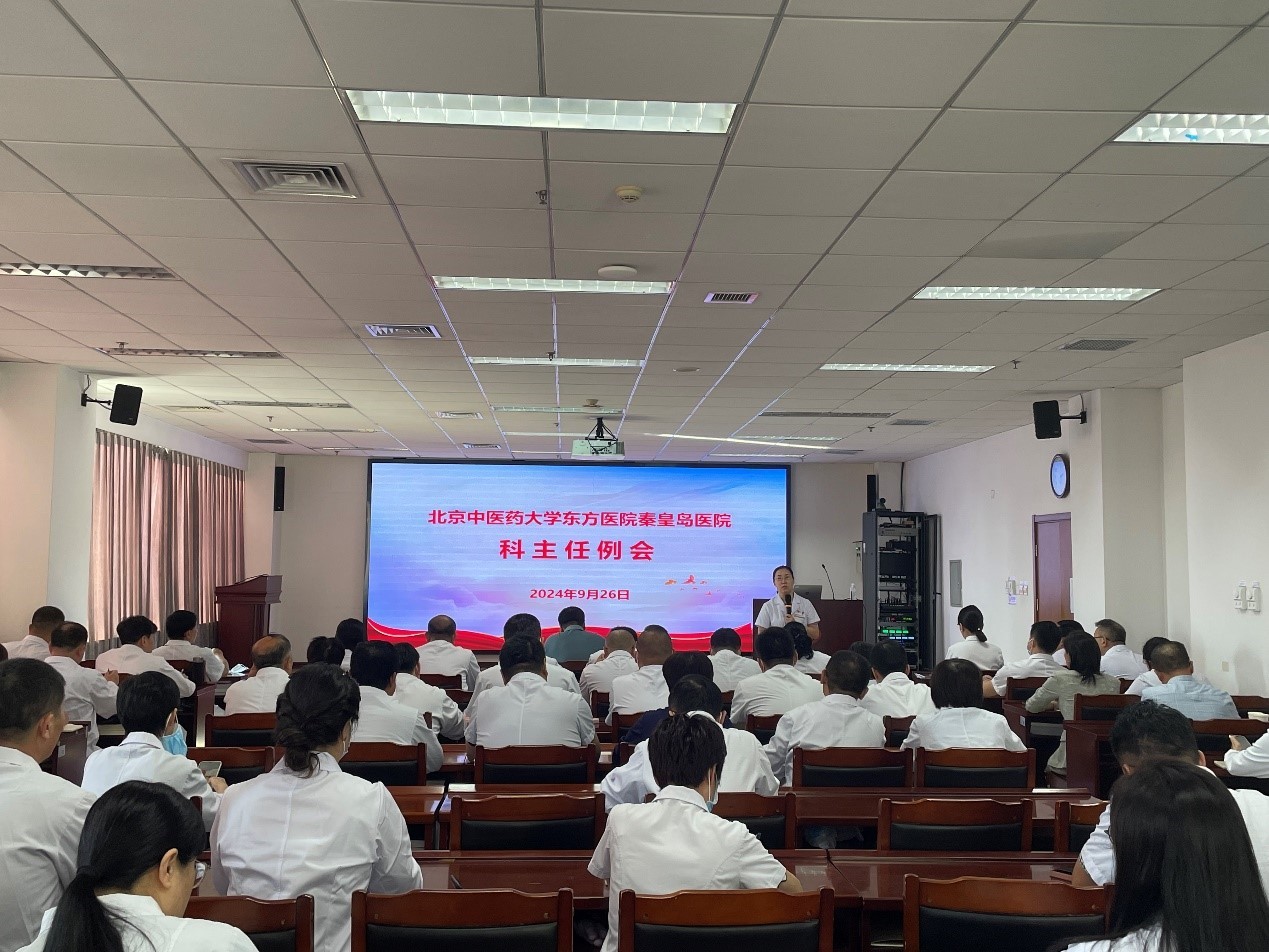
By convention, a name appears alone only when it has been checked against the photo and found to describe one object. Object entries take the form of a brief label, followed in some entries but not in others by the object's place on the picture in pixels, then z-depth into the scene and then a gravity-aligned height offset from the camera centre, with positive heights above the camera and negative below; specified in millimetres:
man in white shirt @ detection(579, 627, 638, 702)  7191 -921
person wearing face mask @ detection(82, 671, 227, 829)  3488 -732
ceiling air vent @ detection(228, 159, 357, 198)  4473 +1504
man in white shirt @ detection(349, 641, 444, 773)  4785 -809
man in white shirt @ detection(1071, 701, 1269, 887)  2549 -628
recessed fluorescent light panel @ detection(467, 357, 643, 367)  8750 +1405
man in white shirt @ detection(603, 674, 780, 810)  3643 -800
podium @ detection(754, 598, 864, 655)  14156 -1151
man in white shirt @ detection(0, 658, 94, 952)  2594 -734
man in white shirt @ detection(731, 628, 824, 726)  5789 -854
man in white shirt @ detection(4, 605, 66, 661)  7438 -705
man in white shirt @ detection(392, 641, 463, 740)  5703 -902
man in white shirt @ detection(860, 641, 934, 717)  5910 -901
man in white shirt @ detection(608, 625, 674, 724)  5977 -876
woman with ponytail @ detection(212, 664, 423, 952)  2666 -766
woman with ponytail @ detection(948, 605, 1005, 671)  9141 -948
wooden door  10938 -315
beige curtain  11633 -15
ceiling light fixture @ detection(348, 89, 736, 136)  3902 +1548
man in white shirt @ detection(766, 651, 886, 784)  4855 -865
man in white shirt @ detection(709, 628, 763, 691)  7352 -885
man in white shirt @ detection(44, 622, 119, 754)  6738 -941
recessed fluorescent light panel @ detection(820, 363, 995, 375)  8852 +1378
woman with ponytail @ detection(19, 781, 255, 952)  1692 -596
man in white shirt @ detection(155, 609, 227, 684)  8383 -911
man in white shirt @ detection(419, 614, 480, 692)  8031 -947
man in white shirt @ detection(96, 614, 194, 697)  7516 -878
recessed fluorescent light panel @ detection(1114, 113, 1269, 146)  4004 +1531
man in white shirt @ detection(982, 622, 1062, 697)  7570 -905
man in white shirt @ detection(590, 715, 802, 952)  2621 -778
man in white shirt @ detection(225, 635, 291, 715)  6059 -898
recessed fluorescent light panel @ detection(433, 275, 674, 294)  6422 +1480
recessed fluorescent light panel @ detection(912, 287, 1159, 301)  6430 +1449
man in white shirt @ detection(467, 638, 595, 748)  5277 -890
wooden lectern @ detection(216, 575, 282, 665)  13344 -1046
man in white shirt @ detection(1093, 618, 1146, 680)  8008 -896
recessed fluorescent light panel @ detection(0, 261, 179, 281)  6141 +1491
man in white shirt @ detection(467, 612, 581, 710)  6348 -859
